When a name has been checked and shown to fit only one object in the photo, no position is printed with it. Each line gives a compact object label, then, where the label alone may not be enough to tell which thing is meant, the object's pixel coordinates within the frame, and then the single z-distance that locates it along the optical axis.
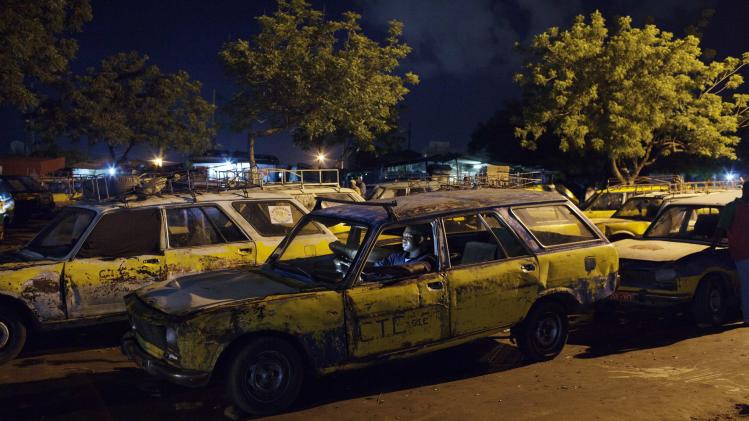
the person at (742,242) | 6.69
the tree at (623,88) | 22.98
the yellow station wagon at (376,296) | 4.76
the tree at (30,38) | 15.38
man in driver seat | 6.27
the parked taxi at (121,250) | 6.29
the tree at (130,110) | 28.34
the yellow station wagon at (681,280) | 7.54
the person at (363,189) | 20.93
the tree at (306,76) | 19.83
